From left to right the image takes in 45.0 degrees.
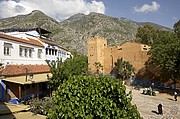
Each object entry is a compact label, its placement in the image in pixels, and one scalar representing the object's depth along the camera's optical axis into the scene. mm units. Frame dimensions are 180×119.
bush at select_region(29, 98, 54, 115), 17984
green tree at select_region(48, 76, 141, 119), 7344
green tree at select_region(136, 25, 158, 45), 71562
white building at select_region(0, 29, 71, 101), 23344
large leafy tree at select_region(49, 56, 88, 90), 26141
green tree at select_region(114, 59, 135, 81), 48978
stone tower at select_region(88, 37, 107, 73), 58156
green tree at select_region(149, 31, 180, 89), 35406
